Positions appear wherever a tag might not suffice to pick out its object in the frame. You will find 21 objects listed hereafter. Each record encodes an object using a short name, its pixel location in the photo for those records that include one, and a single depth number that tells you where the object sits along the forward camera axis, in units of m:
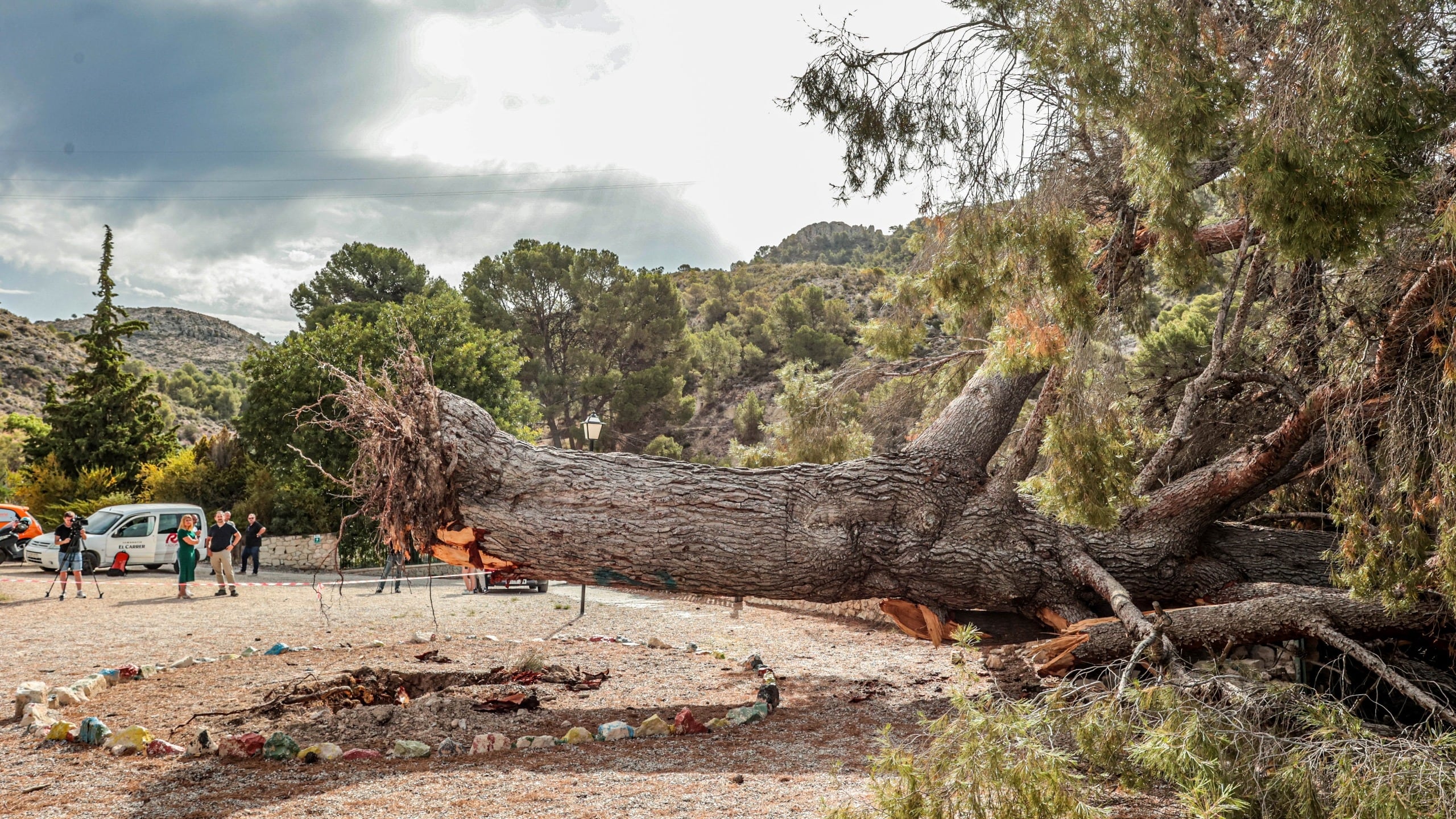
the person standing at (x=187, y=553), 11.54
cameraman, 11.12
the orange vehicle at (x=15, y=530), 16.88
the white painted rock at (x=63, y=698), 5.11
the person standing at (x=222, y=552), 12.18
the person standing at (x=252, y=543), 16.47
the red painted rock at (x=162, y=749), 4.12
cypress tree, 21.16
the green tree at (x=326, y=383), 17.27
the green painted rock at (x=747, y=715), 4.84
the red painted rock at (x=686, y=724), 4.62
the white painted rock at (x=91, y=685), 5.43
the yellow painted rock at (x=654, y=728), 4.56
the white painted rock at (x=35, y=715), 4.61
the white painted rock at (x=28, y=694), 4.82
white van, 15.10
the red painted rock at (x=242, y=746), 4.11
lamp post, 12.95
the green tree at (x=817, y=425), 9.84
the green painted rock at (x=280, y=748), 4.08
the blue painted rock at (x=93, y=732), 4.30
